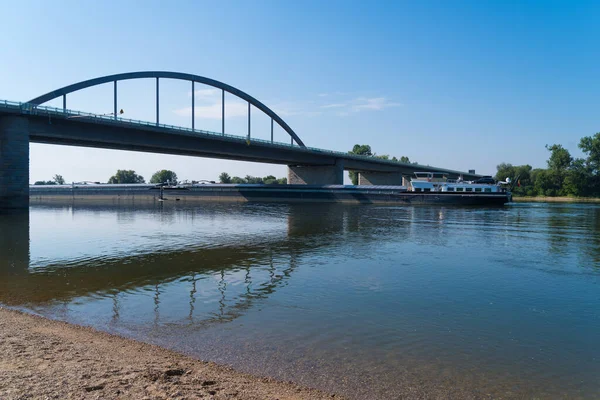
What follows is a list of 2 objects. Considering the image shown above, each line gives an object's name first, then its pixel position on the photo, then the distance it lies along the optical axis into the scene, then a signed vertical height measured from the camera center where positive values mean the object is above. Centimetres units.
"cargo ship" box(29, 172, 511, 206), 7006 -64
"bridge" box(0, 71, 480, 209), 5144 +813
